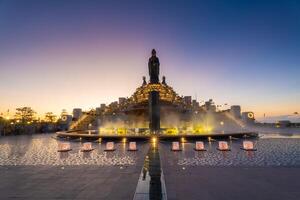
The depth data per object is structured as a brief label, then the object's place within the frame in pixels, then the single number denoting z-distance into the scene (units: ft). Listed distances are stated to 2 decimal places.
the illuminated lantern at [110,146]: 65.76
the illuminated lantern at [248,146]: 63.81
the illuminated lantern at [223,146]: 63.31
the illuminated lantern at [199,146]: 64.02
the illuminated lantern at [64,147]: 65.87
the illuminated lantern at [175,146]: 64.30
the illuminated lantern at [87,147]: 65.62
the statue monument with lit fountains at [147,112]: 193.16
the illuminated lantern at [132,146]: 65.74
